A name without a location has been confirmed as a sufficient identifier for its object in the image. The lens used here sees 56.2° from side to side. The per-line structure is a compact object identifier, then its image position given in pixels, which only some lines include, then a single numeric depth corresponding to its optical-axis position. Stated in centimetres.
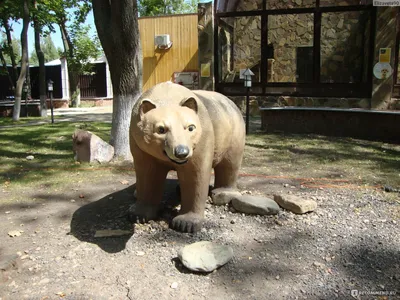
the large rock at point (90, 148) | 588
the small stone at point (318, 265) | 286
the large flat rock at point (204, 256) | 276
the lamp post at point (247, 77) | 884
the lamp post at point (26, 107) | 1539
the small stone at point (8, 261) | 280
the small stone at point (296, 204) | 377
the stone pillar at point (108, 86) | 2258
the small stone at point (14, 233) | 340
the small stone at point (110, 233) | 334
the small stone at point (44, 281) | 269
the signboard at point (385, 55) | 991
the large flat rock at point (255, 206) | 373
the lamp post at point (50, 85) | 1192
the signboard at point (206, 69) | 1184
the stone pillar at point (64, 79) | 2095
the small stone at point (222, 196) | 398
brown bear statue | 279
